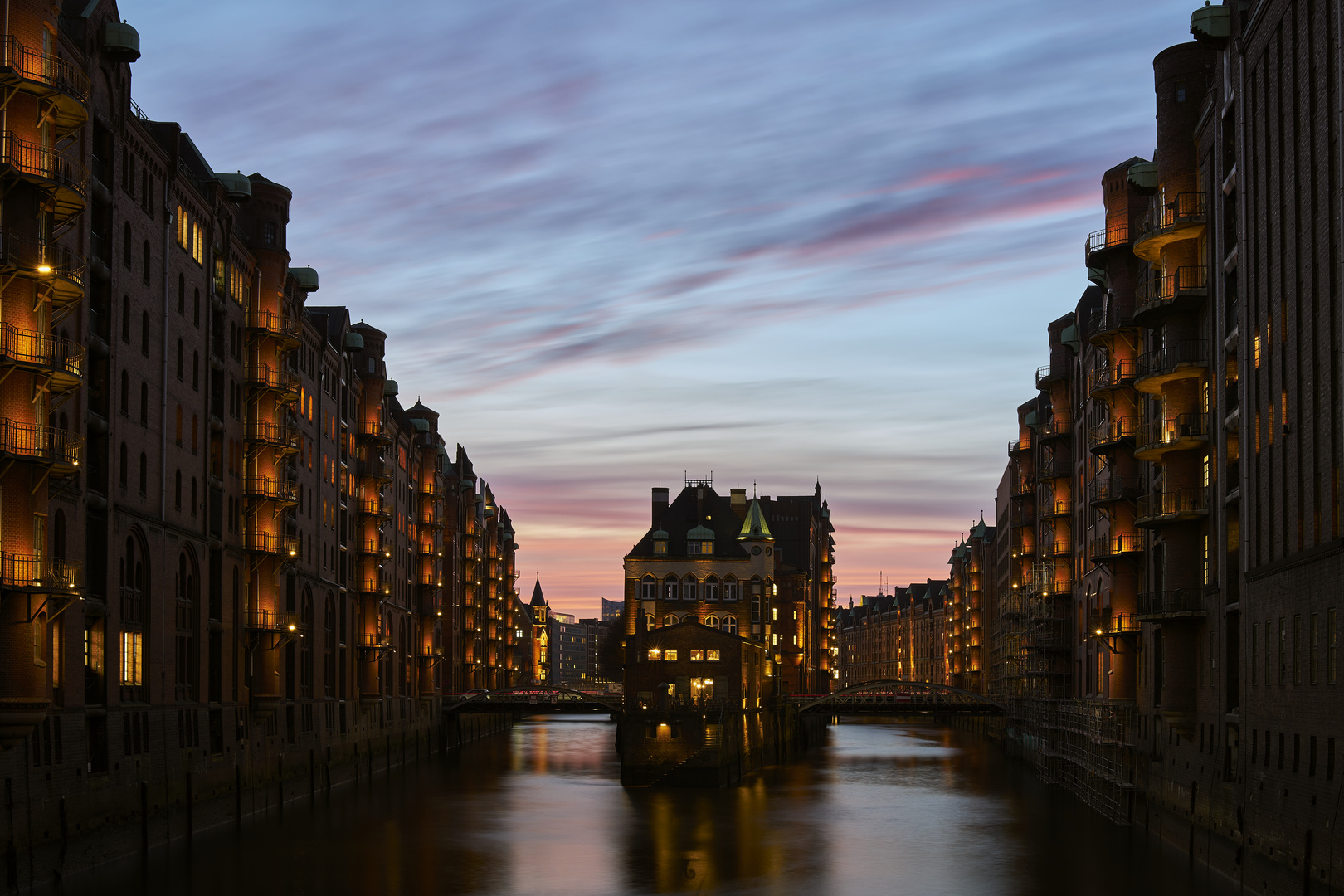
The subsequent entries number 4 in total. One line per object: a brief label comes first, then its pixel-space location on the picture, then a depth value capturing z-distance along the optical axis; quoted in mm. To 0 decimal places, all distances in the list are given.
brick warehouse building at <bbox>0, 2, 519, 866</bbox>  42844
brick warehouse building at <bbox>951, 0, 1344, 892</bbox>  39281
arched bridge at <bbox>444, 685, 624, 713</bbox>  123250
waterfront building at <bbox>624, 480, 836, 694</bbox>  135500
